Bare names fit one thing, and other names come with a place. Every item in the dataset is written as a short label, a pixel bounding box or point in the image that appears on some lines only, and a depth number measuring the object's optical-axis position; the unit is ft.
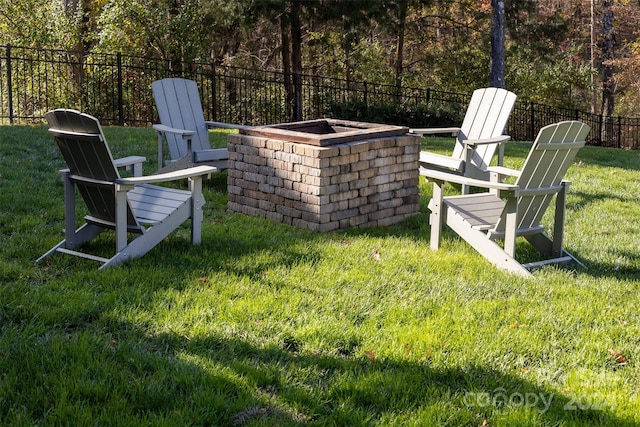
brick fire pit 20.17
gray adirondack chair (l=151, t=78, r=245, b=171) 24.66
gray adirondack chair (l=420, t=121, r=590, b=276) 16.37
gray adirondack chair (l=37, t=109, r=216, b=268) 15.47
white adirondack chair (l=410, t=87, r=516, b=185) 24.41
